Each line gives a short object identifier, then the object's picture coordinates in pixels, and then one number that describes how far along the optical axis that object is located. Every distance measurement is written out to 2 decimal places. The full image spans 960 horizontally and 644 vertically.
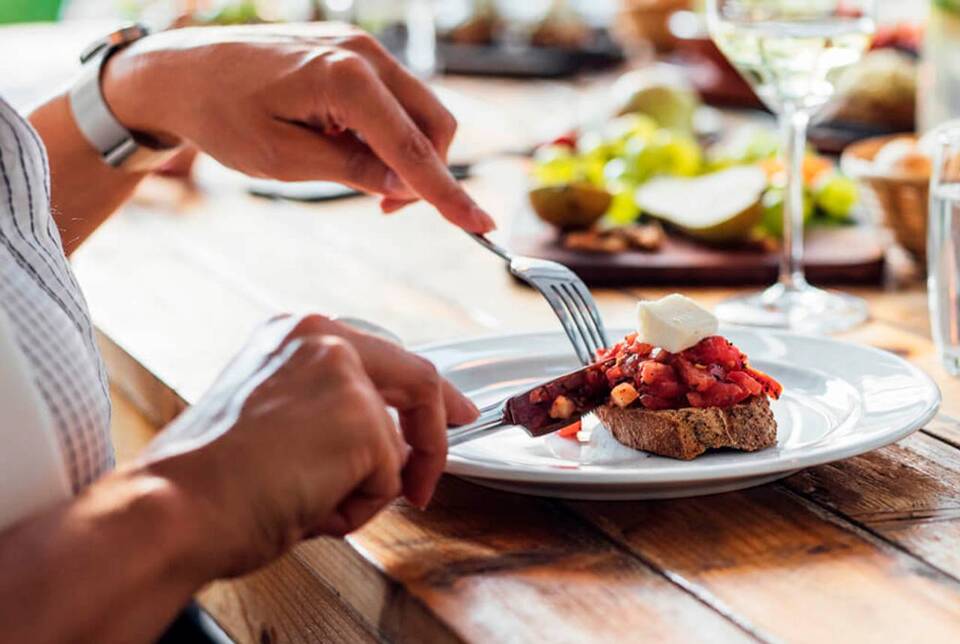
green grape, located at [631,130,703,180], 1.28
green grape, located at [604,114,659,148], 1.32
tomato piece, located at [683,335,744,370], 0.85
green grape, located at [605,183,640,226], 1.24
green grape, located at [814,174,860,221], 1.23
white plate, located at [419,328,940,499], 0.80
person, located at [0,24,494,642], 0.66
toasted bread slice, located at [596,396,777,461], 0.84
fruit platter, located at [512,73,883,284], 1.15
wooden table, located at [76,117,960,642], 0.76
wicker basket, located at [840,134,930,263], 1.12
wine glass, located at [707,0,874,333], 1.06
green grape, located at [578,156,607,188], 1.25
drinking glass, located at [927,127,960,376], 0.98
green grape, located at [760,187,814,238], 1.20
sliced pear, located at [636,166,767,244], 1.17
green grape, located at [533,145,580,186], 1.26
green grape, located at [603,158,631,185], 1.28
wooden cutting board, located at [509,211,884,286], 1.14
